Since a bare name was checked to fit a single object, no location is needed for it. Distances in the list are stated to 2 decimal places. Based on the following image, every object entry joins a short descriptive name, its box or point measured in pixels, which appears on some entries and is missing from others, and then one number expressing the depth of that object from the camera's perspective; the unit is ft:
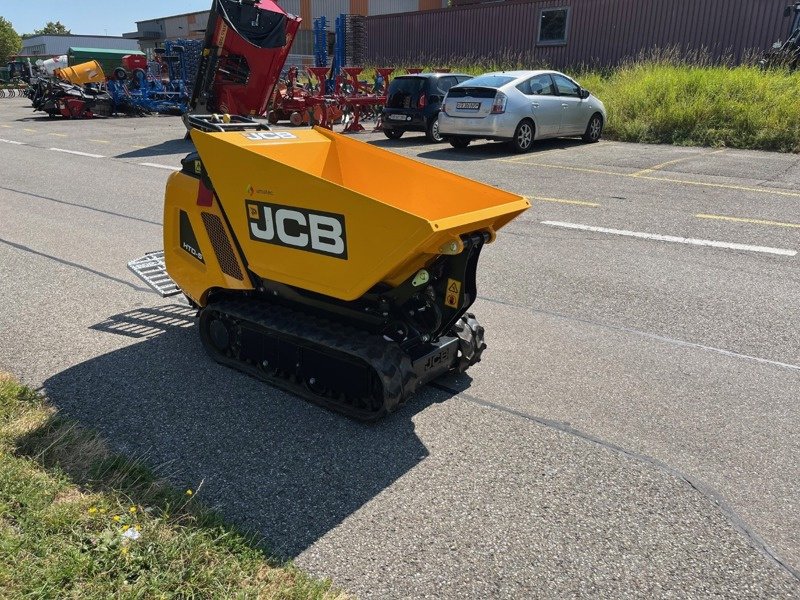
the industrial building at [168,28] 197.88
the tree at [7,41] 223.30
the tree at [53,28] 400.06
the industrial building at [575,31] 76.69
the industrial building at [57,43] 247.70
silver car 44.19
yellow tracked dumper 10.75
